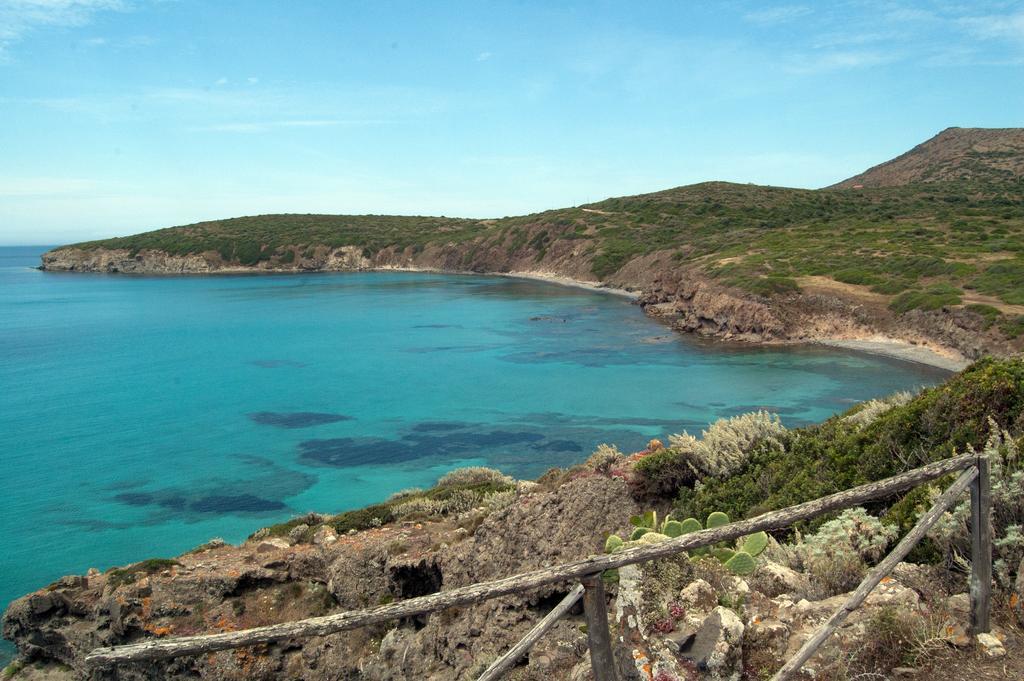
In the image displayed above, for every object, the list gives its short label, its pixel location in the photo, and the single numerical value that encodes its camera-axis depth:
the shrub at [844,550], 5.81
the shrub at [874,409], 11.37
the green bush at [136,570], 12.17
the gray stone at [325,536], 13.53
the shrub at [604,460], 13.50
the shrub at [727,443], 11.57
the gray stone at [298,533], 14.20
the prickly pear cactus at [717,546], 6.09
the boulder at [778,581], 5.86
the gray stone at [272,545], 13.19
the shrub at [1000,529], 5.28
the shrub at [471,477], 19.13
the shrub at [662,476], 11.69
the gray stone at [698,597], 5.36
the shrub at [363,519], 14.46
